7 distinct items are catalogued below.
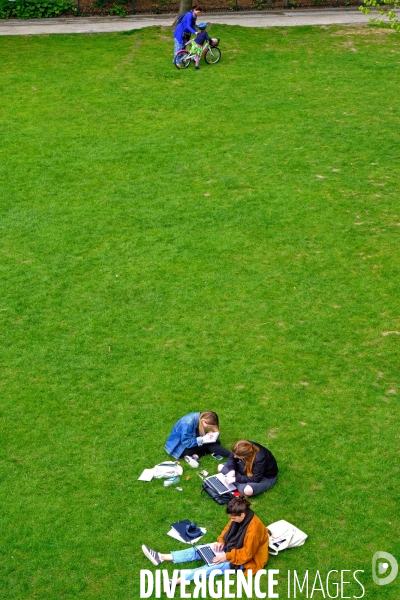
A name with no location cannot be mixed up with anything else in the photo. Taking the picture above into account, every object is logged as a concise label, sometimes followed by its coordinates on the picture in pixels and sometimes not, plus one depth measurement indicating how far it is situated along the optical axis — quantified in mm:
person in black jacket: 10391
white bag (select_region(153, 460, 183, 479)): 10781
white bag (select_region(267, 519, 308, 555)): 9594
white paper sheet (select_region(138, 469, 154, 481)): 10719
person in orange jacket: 9258
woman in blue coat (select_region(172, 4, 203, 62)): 24047
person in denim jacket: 11023
